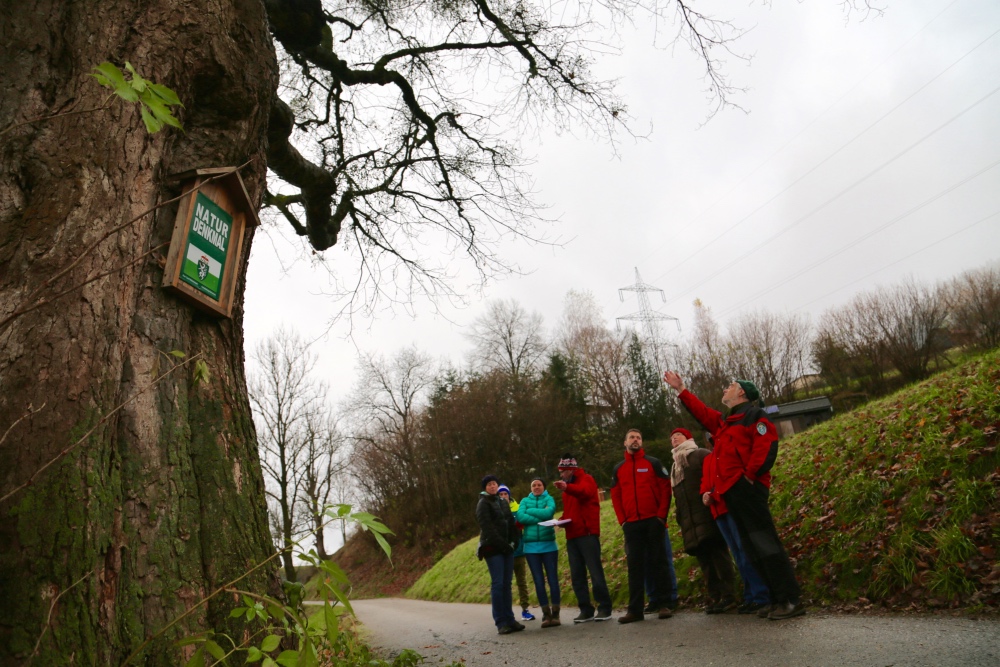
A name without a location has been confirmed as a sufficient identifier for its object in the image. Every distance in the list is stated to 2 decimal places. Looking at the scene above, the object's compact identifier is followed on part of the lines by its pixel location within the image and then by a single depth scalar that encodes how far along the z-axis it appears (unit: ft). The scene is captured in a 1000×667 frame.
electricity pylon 138.75
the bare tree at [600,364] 123.13
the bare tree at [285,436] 86.94
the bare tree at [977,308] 75.15
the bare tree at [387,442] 117.91
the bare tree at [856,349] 88.58
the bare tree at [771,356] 123.39
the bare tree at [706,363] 122.25
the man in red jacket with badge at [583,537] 23.68
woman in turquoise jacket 25.31
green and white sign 10.15
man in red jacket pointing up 17.22
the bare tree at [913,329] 77.77
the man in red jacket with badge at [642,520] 21.76
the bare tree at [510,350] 135.13
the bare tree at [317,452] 93.15
